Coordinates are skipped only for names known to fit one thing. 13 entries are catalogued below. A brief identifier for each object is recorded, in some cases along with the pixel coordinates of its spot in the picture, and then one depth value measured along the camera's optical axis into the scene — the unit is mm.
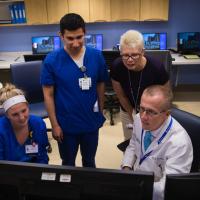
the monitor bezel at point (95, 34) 4709
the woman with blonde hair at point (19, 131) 1574
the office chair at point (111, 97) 3650
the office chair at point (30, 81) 3156
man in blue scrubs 1761
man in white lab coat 1336
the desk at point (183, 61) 3967
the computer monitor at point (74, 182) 764
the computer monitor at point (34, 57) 3712
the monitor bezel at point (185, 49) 4480
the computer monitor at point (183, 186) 764
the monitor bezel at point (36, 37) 4684
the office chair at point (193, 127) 1637
